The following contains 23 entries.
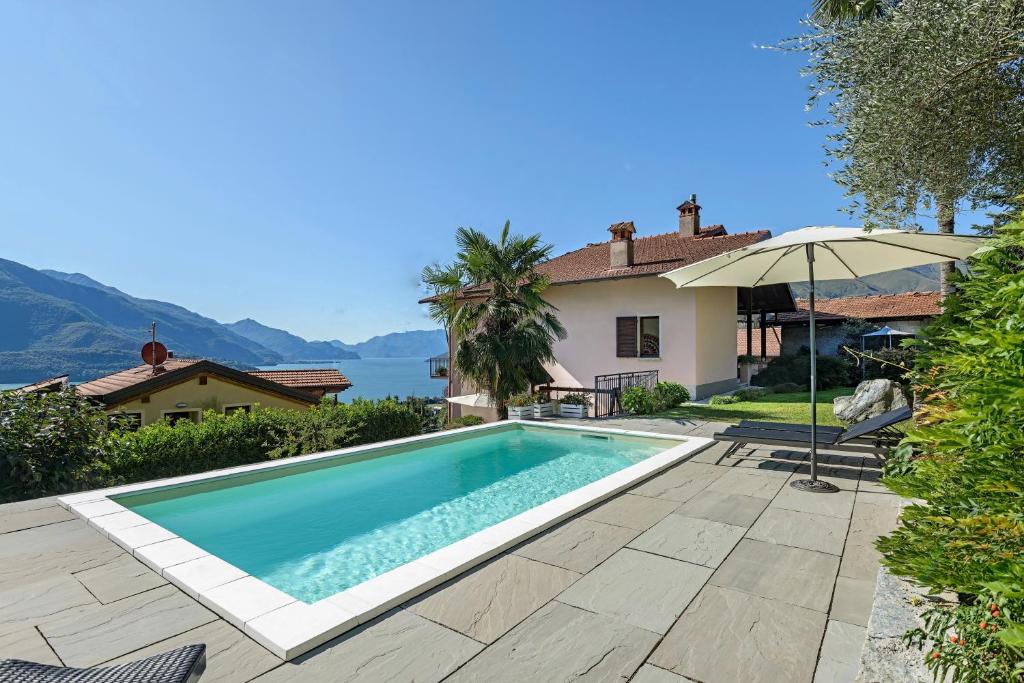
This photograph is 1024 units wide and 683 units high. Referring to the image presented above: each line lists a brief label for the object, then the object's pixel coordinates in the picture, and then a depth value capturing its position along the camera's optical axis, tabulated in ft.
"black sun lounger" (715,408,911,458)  19.77
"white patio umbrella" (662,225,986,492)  17.63
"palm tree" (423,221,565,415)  42.63
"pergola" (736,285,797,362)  60.80
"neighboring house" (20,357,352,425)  49.34
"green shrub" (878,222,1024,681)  5.28
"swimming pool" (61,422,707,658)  10.61
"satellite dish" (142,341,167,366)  55.72
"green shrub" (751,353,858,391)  60.90
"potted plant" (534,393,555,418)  41.14
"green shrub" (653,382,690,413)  45.39
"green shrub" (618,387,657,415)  42.70
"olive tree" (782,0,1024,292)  18.99
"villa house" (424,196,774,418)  51.62
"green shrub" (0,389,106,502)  19.66
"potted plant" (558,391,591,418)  41.63
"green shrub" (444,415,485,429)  42.17
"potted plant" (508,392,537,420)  40.75
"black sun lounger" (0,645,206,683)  5.52
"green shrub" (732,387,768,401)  51.44
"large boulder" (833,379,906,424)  34.36
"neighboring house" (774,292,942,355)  73.20
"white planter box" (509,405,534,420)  40.70
